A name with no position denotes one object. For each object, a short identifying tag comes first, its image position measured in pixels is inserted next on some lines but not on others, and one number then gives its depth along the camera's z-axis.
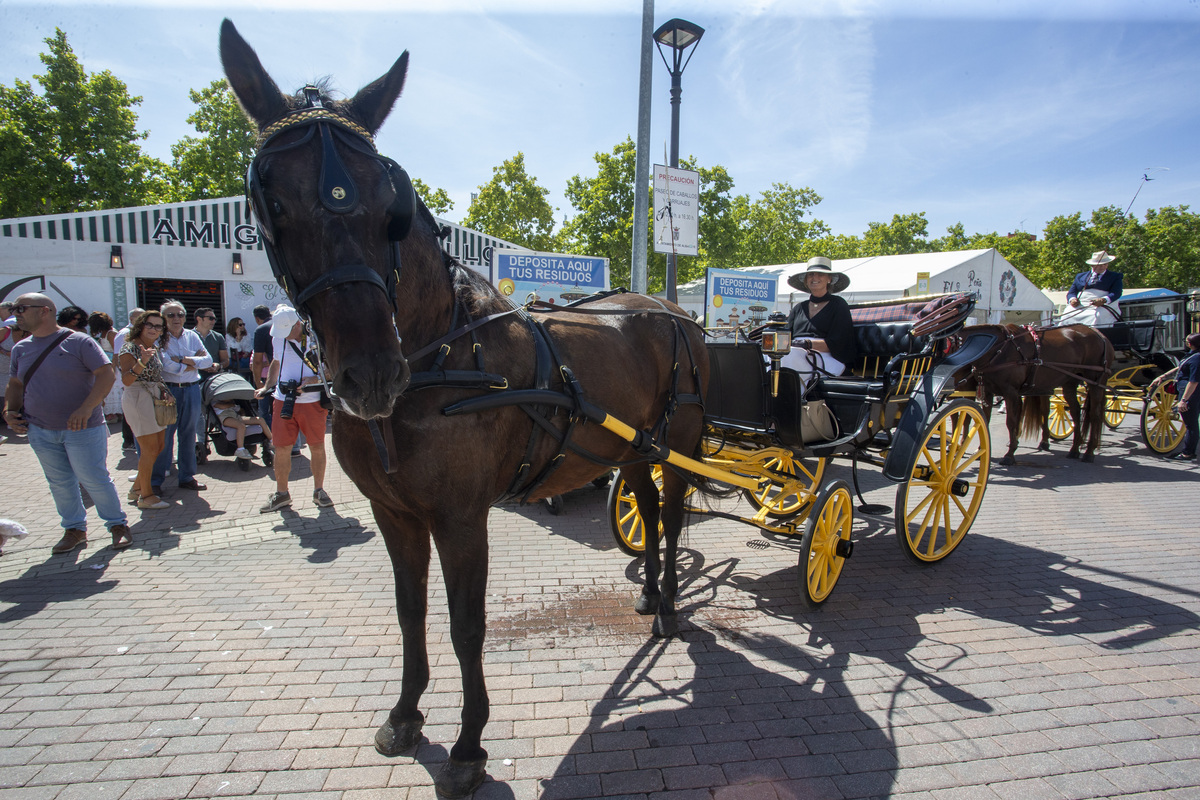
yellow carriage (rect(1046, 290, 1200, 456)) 8.91
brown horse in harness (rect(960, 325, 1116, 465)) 7.89
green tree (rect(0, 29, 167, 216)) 18.69
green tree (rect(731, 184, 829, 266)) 33.31
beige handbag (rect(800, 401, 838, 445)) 4.28
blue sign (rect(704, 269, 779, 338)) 11.82
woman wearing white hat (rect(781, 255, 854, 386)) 4.70
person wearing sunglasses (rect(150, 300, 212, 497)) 6.50
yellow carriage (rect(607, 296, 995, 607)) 3.95
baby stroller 7.87
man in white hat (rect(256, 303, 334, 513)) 5.80
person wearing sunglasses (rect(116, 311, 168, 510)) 5.89
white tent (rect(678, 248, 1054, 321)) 16.80
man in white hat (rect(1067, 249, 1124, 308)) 10.27
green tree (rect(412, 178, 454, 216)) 28.77
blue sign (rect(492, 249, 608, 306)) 9.75
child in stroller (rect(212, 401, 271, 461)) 7.97
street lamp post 8.31
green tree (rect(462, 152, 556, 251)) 28.67
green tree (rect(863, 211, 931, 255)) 40.59
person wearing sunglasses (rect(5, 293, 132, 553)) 4.49
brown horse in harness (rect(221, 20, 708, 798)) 1.70
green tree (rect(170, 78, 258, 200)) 22.80
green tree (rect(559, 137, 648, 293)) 25.47
